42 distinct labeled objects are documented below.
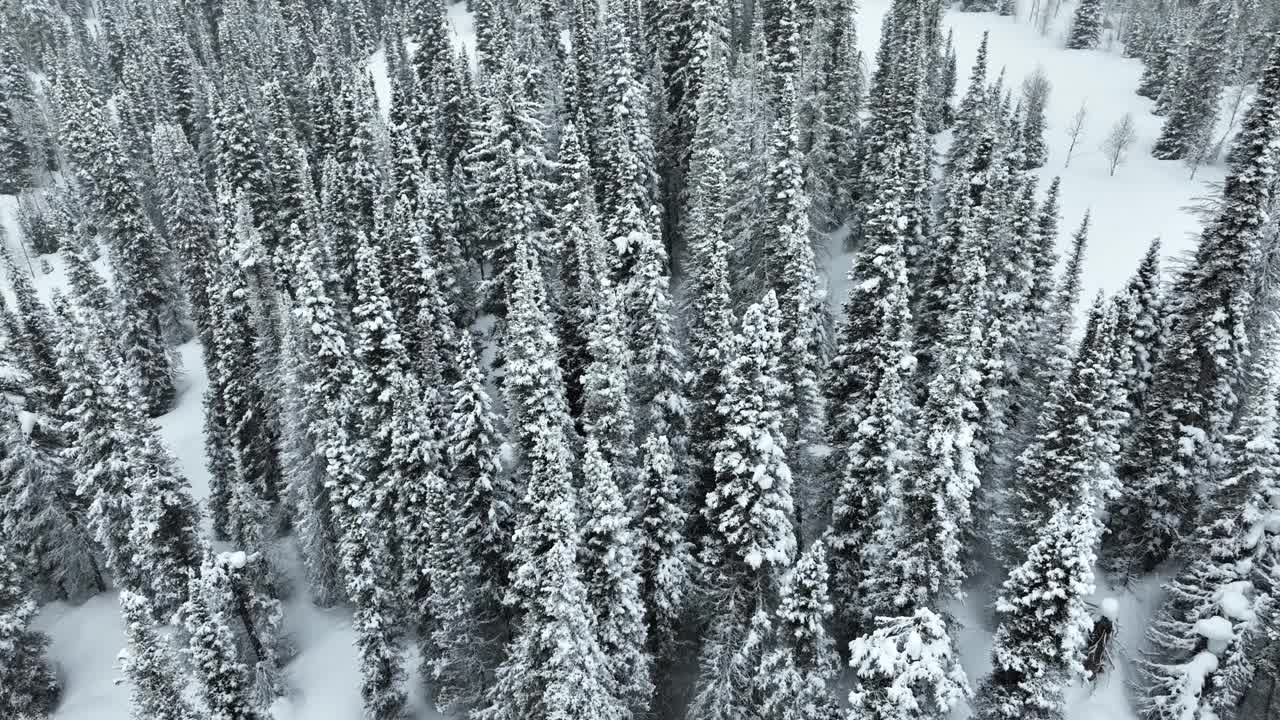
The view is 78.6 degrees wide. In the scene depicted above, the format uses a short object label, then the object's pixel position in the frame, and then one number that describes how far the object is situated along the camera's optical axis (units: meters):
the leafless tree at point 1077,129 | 71.78
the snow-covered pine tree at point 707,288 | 32.16
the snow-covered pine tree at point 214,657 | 30.63
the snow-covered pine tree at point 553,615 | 25.98
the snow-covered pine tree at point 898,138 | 35.75
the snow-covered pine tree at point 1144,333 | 35.56
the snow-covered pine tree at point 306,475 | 38.03
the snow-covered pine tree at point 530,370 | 30.56
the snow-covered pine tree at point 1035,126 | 62.38
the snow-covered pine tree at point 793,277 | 34.28
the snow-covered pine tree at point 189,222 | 54.06
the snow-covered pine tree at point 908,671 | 24.34
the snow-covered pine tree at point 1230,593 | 29.17
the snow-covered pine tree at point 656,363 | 33.62
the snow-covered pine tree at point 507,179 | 42.91
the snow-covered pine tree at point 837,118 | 55.00
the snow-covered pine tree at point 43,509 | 42.66
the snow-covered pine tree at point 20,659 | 37.88
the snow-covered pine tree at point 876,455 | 29.88
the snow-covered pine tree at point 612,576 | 27.66
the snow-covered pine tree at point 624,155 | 38.53
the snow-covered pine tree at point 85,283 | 52.66
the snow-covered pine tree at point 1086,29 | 99.62
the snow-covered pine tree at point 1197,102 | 66.75
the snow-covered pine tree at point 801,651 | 26.34
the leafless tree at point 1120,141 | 67.44
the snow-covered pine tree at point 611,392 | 31.09
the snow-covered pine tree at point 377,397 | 34.50
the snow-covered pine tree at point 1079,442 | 31.19
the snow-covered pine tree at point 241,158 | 56.41
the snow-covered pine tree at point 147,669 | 27.41
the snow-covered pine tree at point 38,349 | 44.44
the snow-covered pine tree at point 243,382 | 43.66
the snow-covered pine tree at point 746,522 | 27.09
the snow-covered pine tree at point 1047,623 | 25.05
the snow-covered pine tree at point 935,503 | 26.33
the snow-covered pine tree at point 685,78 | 53.28
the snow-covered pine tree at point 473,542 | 31.70
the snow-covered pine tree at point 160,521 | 37.00
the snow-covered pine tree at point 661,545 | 29.88
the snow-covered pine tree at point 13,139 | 87.38
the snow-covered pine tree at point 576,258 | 37.38
